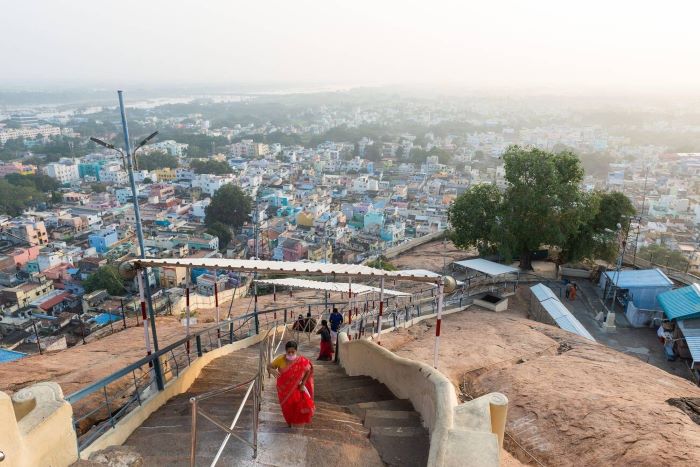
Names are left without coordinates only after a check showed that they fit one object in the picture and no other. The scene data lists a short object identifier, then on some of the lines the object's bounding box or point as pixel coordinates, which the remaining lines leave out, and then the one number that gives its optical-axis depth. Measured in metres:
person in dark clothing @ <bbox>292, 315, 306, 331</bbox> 10.58
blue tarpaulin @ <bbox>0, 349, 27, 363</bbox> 12.62
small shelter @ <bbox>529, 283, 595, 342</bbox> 12.93
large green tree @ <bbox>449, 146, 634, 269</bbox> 16.83
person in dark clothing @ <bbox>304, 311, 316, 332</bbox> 10.66
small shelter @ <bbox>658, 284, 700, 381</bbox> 11.64
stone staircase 4.00
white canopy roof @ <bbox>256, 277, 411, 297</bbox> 11.38
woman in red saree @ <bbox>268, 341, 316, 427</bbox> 4.56
